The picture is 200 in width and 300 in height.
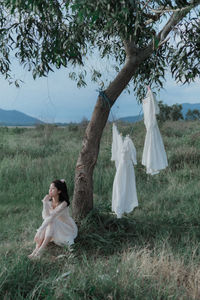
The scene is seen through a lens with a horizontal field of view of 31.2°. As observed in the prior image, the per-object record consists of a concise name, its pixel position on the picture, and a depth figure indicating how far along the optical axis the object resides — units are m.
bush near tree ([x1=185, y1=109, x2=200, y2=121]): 36.37
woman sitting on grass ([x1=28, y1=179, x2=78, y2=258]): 4.92
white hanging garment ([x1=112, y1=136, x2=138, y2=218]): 5.20
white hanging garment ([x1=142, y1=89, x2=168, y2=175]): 5.25
